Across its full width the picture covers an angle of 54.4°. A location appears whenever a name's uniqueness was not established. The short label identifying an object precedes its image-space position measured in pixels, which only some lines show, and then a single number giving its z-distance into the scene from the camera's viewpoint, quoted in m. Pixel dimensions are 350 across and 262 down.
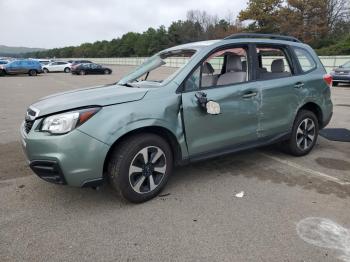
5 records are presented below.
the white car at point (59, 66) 40.72
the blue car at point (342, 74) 17.85
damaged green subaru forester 3.36
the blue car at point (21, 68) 31.31
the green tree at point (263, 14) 49.22
